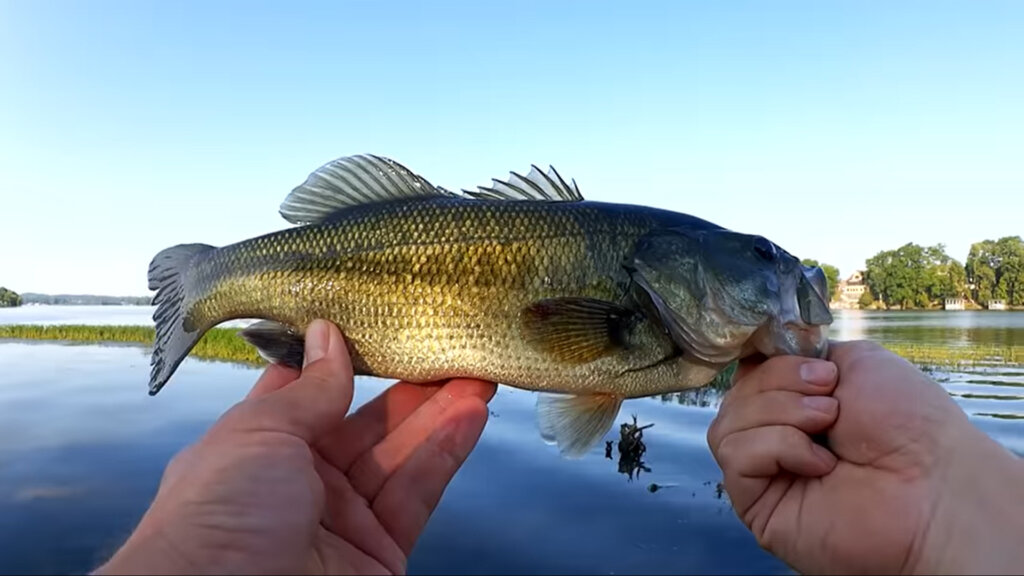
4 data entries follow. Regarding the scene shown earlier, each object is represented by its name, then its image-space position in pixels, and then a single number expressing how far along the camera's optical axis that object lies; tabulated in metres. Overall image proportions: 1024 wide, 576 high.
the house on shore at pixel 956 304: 104.31
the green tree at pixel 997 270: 96.50
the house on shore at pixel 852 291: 112.00
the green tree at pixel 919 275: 100.75
